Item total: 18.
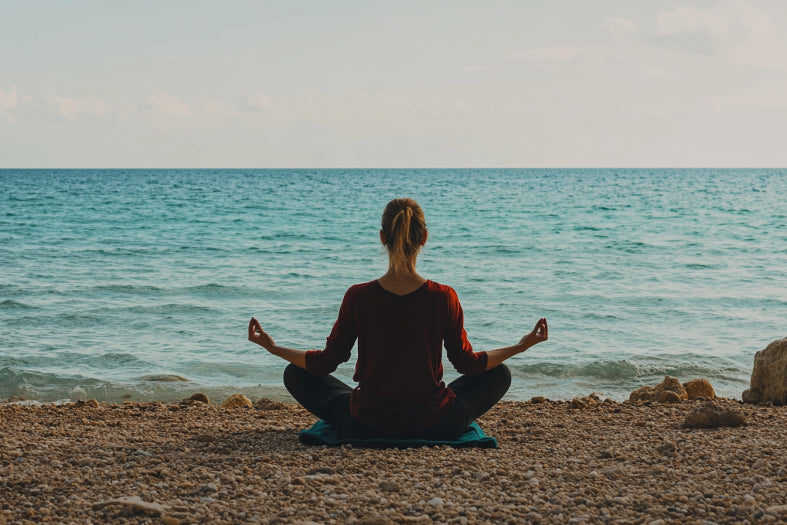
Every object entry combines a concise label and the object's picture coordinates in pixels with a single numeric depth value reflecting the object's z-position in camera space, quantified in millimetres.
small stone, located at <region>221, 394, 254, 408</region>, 6887
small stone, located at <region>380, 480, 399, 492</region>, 3674
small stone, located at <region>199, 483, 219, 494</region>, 3658
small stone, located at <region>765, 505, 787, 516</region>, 3211
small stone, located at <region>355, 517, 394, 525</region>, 3172
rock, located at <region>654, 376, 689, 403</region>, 6863
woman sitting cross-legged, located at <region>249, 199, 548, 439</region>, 4211
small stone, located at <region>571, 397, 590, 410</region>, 6562
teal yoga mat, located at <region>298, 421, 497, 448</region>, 4492
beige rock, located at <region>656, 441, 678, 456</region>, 4362
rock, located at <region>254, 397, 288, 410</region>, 6801
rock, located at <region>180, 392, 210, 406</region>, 7069
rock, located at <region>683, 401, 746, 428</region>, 5273
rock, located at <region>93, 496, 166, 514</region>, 3342
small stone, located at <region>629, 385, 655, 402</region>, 6996
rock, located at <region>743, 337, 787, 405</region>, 6488
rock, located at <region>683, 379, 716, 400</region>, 7109
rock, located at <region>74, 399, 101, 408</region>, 6822
